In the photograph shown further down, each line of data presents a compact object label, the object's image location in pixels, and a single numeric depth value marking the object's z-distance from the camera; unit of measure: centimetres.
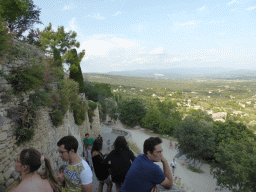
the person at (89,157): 508
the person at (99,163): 313
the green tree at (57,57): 966
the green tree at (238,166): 1040
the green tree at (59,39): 1636
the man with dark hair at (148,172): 191
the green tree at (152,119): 2717
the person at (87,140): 665
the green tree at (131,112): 2969
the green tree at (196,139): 1750
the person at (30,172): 166
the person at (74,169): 204
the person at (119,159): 298
